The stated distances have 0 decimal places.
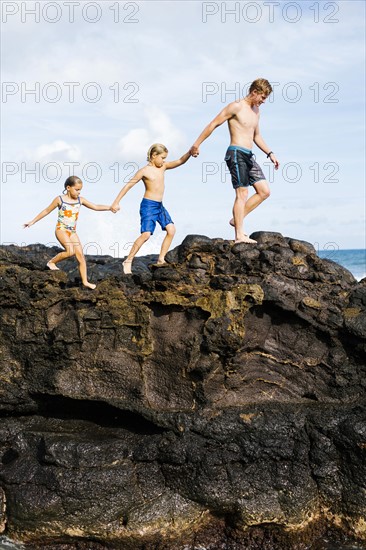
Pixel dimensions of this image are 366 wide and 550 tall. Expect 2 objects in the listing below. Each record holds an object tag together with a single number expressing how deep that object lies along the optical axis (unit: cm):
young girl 784
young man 761
